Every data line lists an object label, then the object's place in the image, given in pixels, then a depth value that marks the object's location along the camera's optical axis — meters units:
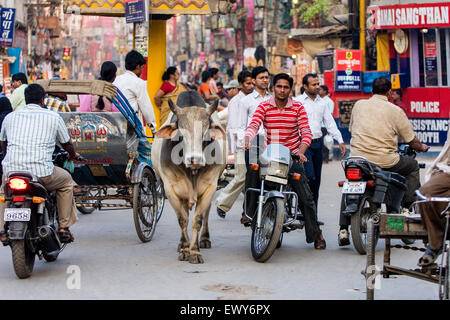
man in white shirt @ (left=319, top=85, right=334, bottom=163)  17.27
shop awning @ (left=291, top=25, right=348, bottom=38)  30.80
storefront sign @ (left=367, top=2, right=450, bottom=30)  21.84
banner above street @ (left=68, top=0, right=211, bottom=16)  16.17
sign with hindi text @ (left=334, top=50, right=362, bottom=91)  22.48
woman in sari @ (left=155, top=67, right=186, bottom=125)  14.59
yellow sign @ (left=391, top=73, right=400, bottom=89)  23.36
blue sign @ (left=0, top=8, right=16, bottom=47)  31.95
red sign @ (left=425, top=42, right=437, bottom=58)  23.59
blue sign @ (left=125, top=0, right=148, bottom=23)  15.28
